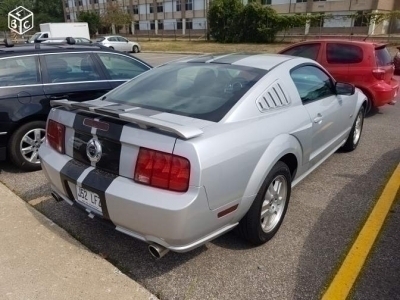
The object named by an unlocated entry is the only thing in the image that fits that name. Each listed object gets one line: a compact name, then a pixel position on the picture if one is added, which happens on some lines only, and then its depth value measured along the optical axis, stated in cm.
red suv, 699
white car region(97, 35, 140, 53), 2898
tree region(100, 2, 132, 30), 5338
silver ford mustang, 222
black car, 431
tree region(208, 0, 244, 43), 3909
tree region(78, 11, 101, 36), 6099
